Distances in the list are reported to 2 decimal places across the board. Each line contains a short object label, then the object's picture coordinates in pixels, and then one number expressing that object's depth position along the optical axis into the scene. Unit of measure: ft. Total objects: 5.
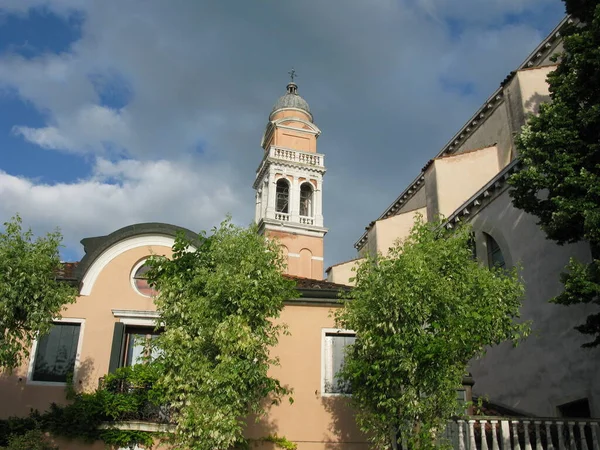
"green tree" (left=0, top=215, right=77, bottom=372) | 38.04
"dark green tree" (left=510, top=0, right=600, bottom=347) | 39.58
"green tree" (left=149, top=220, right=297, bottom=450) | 35.32
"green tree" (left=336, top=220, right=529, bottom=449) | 35.65
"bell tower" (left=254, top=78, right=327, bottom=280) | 149.69
